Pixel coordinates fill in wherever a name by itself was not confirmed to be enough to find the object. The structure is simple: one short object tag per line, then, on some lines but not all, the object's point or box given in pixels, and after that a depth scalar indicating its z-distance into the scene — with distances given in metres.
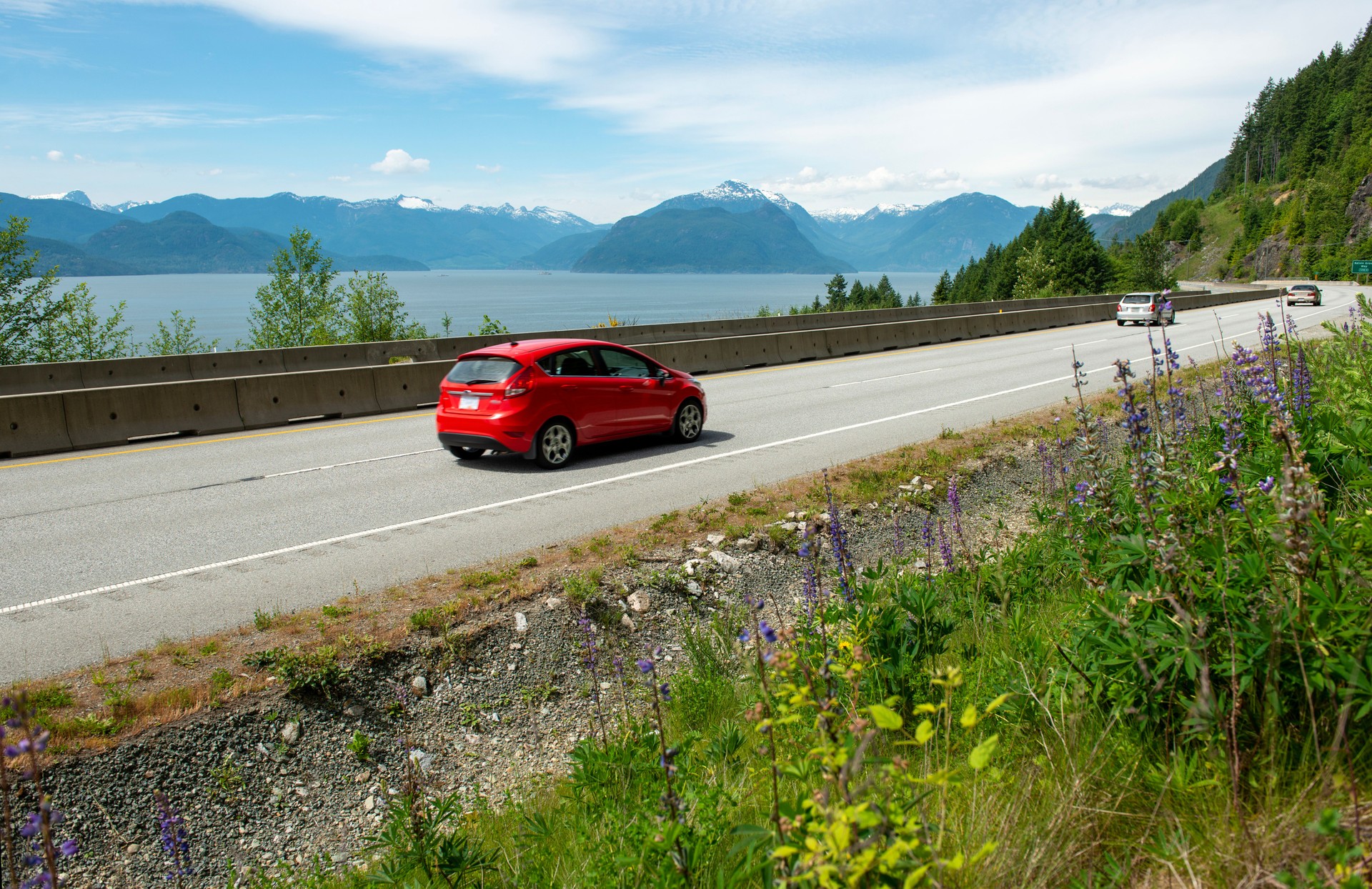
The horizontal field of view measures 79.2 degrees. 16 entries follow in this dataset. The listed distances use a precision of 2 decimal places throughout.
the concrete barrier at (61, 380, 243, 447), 14.02
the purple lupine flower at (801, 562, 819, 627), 4.50
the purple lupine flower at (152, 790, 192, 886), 2.83
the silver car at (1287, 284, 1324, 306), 49.90
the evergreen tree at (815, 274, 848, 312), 96.26
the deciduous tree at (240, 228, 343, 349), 37.41
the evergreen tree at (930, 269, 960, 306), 115.44
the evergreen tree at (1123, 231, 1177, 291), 98.31
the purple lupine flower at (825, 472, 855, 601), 4.70
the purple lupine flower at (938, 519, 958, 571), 5.65
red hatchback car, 11.09
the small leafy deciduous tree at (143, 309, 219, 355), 31.39
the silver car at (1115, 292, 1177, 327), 38.06
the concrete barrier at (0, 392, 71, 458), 13.20
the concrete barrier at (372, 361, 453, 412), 17.62
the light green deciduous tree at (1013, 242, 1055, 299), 77.14
